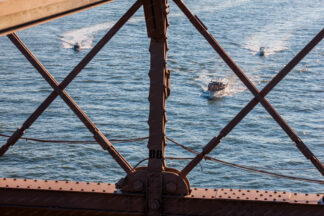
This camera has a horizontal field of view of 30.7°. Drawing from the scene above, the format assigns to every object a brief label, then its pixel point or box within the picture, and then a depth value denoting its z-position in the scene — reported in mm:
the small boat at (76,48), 62531
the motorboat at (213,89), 54469
